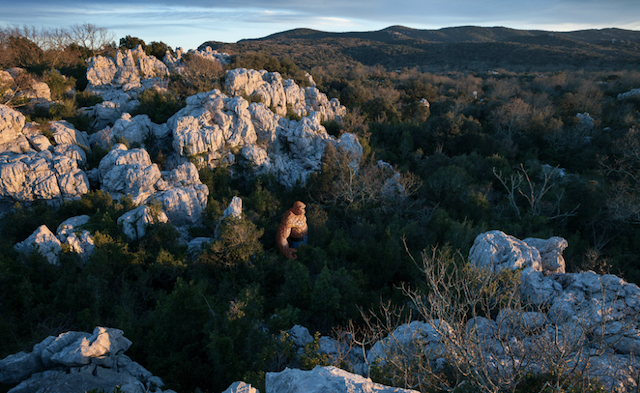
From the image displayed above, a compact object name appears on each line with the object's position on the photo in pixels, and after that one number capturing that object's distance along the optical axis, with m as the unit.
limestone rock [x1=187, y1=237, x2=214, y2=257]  11.27
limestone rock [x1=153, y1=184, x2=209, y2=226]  12.84
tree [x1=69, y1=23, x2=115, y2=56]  22.16
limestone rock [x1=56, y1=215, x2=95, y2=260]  10.16
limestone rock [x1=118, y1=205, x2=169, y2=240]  11.08
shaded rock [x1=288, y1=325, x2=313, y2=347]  7.58
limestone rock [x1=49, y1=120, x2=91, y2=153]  13.88
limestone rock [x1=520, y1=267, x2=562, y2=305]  7.67
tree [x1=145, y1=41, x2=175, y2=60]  22.95
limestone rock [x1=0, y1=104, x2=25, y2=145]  12.47
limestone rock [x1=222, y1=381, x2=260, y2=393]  4.18
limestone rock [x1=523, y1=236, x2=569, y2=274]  9.15
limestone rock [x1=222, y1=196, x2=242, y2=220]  12.21
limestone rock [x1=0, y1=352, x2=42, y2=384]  5.57
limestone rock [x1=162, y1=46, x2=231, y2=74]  22.20
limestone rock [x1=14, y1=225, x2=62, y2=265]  9.77
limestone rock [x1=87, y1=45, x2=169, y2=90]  19.05
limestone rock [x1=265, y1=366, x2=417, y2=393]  3.29
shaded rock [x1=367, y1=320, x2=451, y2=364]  6.24
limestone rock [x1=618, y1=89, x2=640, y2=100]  26.30
